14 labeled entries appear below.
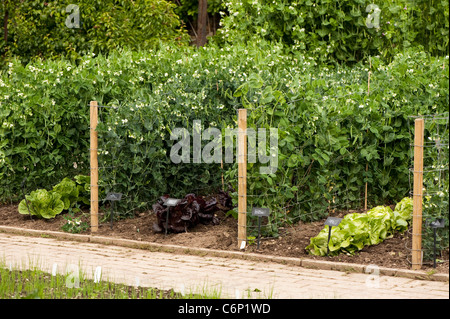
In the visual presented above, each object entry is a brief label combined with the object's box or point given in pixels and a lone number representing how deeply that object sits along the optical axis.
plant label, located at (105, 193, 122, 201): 16.59
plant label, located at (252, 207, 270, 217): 14.24
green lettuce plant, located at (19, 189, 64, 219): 17.86
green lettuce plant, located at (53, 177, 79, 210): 18.14
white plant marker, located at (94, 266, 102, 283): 11.62
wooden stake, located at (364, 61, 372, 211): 16.44
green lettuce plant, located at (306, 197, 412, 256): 13.65
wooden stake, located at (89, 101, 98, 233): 16.80
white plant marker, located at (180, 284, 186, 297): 10.73
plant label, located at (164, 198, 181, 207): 15.55
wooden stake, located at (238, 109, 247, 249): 14.41
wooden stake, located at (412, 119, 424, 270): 12.66
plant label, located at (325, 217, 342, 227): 13.33
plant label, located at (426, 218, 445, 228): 12.39
